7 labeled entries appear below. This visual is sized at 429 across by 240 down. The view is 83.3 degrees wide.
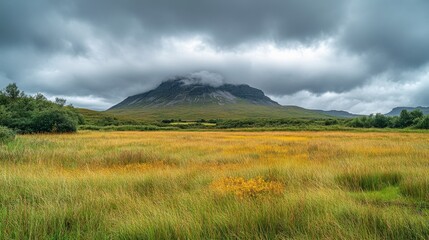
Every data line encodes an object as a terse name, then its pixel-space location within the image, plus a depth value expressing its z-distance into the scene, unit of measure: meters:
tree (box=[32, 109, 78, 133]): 37.38
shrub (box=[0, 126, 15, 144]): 15.74
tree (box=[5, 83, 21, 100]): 73.62
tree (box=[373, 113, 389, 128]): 81.25
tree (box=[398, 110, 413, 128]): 77.80
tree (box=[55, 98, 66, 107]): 91.79
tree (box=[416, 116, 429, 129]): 65.44
